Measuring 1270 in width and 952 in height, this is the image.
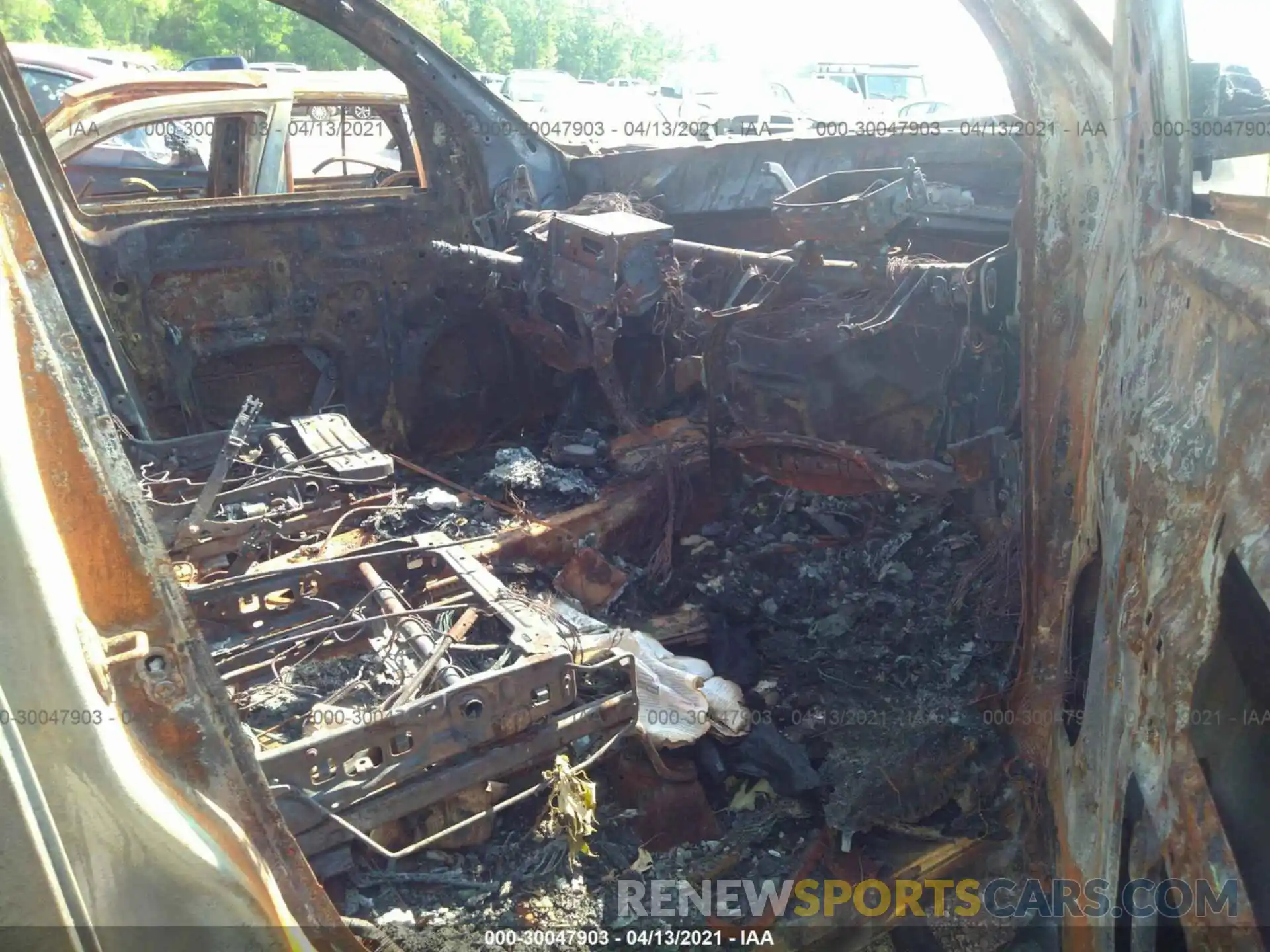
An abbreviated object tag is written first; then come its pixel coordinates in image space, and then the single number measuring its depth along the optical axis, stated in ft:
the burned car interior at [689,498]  3.57
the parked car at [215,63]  56.59
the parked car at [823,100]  31.50
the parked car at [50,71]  27.35
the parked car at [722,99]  17.58
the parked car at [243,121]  14.15
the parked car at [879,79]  46.19
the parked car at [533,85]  48.70
